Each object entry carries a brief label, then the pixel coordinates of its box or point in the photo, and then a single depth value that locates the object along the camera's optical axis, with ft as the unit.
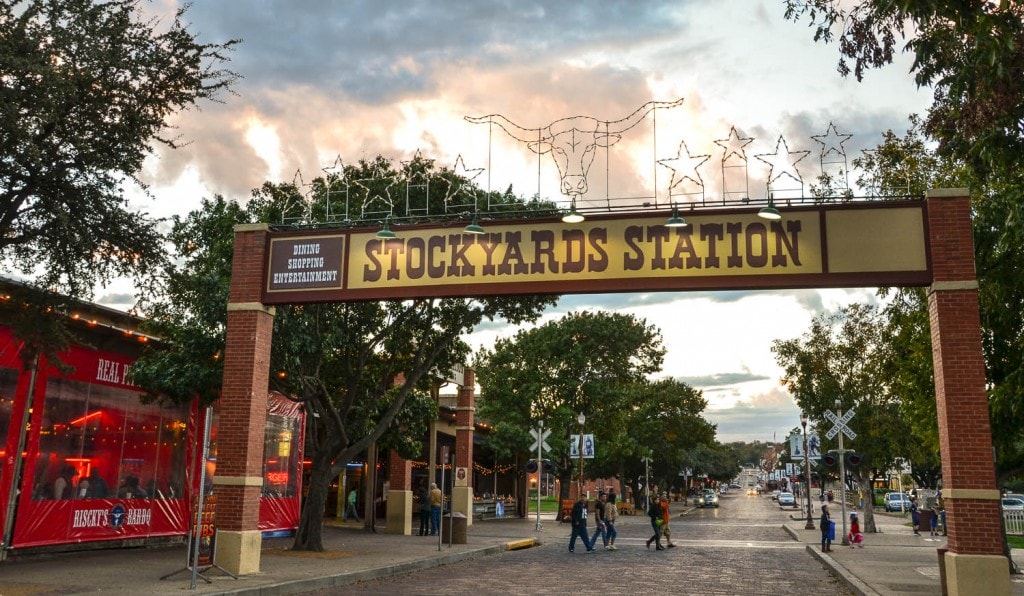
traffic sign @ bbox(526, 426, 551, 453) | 111.02
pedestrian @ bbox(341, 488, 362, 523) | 124.22
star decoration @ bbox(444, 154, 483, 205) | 67.31
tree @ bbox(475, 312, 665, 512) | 148.66
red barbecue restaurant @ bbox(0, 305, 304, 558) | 56.70
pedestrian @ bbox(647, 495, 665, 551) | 83.92
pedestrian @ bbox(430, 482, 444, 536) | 88.17
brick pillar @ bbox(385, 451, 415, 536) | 98.84
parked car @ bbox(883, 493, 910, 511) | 213.66
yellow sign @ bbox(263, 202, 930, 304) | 46.06
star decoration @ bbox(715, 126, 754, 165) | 48.42
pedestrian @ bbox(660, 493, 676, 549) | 84.33
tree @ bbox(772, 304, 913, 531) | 106.01
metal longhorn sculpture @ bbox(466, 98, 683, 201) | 51.78
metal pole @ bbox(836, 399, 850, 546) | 84.17
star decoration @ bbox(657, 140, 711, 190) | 48.32
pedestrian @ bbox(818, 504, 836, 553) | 77.05
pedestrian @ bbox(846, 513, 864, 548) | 85.40
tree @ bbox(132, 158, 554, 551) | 62.49
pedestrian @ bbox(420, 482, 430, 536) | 95.20
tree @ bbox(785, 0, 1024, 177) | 31.19
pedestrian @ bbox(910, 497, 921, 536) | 115.50
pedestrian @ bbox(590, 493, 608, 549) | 82.64
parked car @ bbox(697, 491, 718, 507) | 277.44
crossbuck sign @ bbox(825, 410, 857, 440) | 83.92
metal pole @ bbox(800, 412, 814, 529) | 126.07
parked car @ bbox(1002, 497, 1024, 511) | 157.58
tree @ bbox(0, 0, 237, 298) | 45.98
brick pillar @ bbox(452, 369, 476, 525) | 107.86
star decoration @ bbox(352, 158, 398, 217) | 67.67
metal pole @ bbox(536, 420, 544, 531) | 107.86
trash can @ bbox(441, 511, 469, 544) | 79.18
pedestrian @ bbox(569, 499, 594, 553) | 78.64
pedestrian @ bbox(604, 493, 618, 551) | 83.05
